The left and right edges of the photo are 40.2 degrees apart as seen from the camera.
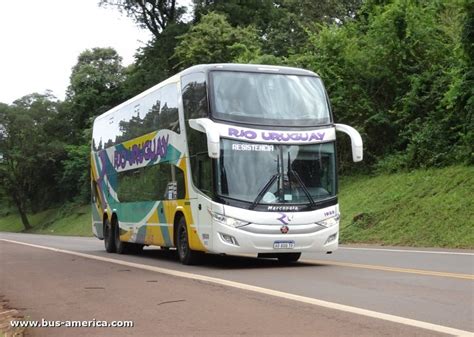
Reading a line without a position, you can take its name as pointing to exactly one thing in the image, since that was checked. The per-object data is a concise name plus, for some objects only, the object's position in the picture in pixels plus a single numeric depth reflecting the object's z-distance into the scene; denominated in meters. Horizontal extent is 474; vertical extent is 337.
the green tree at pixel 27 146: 66.94
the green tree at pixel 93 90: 61.78
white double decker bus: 12.94
